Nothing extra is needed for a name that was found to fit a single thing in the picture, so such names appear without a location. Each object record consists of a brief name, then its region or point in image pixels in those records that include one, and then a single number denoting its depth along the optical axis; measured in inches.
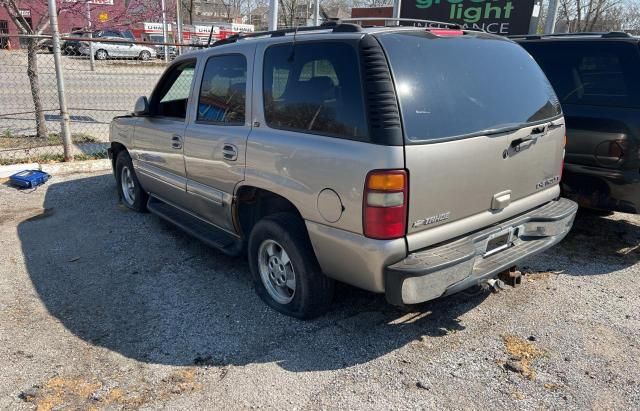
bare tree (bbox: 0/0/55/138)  318.3
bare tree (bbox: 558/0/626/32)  1139.3
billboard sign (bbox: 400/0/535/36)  405.7
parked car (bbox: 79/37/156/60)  1040.8
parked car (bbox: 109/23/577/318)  107.9
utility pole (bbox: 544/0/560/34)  393.1
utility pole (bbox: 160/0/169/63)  386.3
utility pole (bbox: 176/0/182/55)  965.2
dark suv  172.6
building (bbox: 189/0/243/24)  2432.1
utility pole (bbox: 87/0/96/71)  333.7
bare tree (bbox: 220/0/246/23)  2320.6
